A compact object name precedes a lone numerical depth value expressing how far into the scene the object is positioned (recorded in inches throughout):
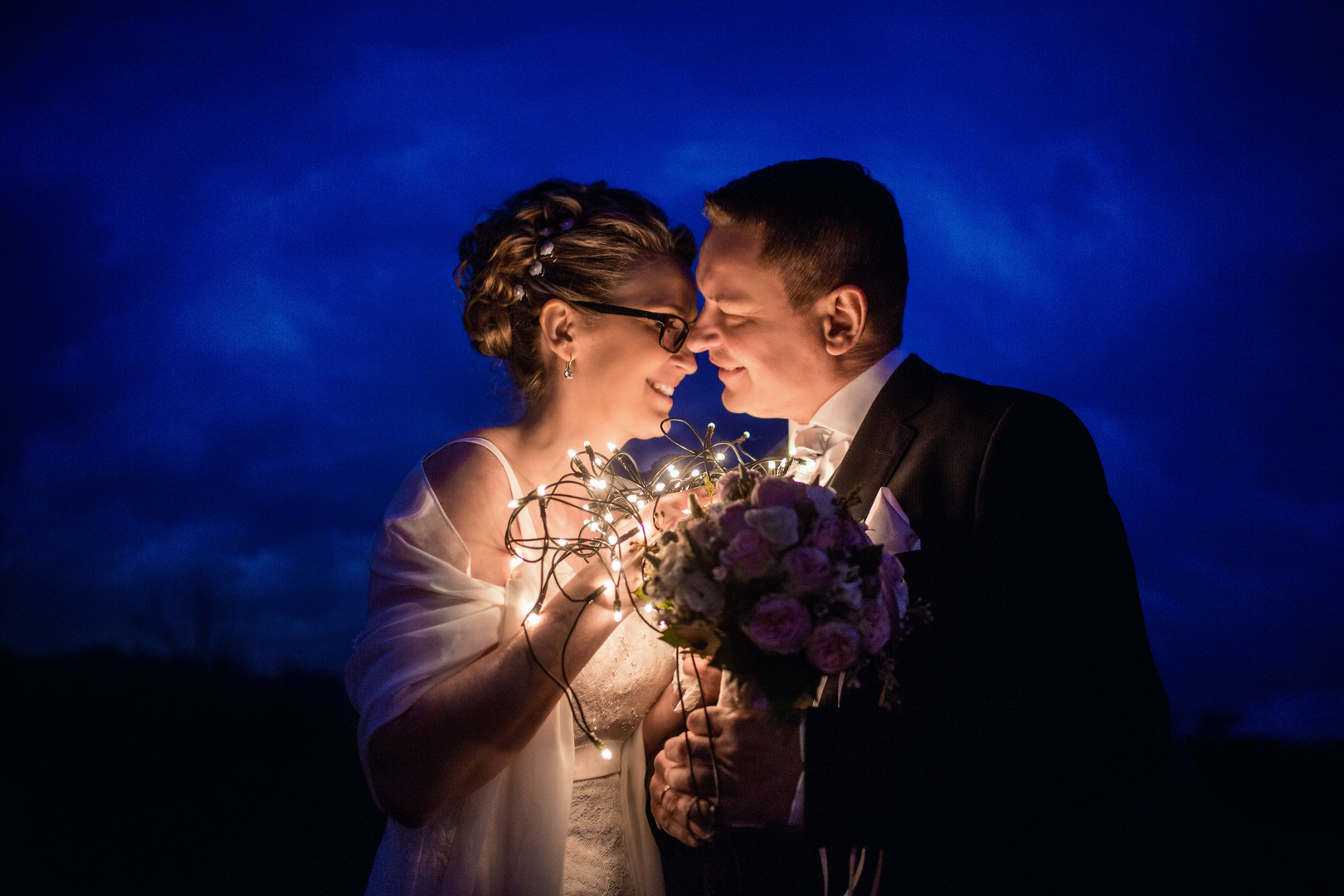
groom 29.2
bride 31.2
